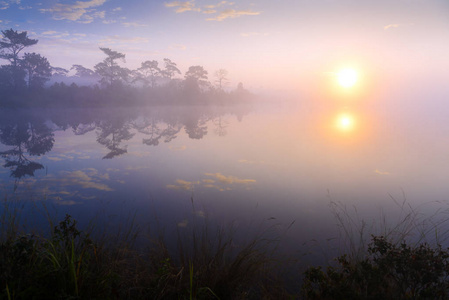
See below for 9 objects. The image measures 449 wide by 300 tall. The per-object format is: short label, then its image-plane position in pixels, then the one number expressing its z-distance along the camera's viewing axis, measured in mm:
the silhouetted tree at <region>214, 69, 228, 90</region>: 64812
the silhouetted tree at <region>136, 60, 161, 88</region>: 54188
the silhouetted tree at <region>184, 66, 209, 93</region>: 53625
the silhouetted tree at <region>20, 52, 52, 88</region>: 36562
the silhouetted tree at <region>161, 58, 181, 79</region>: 56566
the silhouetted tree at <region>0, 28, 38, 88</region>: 34522
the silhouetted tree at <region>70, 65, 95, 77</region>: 69812
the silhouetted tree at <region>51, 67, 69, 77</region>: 54119
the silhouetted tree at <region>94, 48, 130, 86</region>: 43469
